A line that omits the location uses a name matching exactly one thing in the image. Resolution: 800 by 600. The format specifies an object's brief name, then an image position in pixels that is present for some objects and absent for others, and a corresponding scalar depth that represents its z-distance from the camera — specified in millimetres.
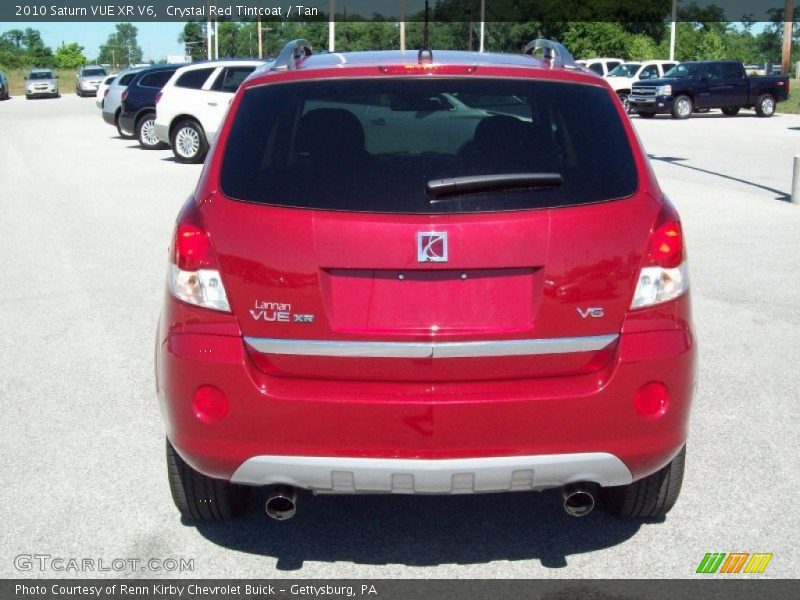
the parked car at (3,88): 58125
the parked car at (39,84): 58812
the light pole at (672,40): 56056
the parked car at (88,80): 59812
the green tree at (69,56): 148588
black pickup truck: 36000
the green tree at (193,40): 128700
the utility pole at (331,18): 51175
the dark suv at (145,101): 24359
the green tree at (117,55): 185975
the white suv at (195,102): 20781
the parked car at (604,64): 43250
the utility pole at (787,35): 44969
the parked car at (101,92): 35019
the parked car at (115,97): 26594
